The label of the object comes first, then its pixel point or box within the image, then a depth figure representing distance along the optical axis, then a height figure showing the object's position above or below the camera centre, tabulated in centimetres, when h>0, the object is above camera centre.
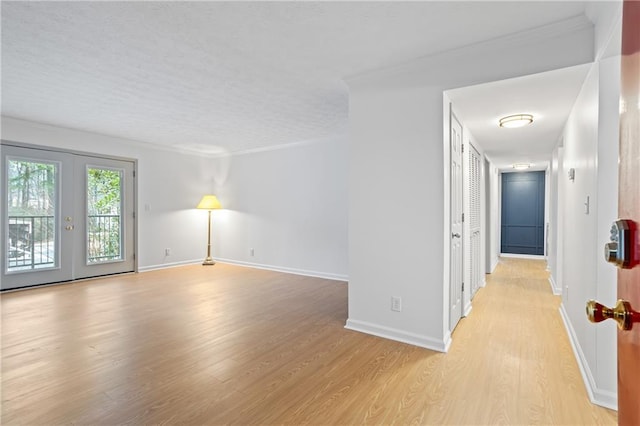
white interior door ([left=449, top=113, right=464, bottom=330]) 285 -13
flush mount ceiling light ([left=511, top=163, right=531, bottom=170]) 627 +95
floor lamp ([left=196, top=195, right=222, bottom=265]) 645 +10
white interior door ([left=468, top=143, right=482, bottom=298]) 394 -9
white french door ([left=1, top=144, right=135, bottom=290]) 434 -11
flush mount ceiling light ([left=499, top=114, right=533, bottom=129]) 307 +91
